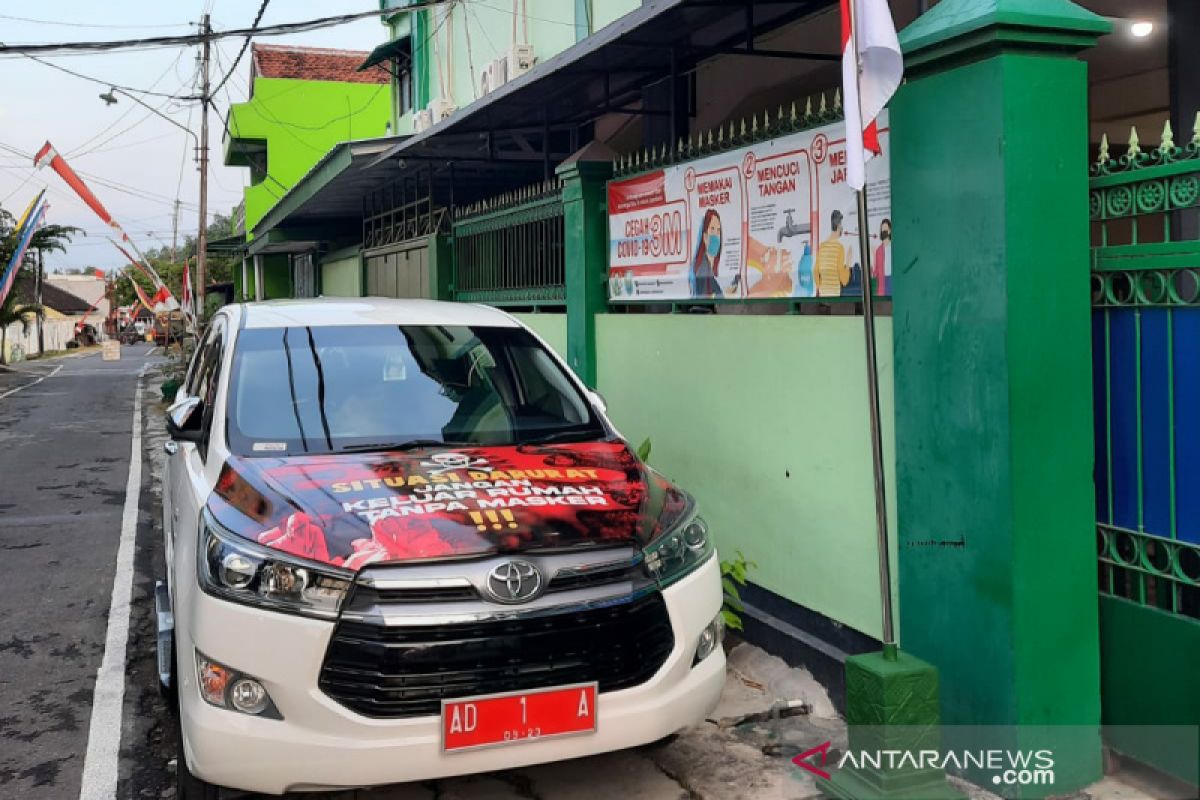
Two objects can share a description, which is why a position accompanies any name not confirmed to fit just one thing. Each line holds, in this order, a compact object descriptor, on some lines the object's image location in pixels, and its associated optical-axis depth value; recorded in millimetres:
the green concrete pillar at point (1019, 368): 3705
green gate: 3467
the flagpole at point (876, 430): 3779
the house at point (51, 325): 54831
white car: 3201
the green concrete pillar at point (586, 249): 7508
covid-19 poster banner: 4773
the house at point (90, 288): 107562
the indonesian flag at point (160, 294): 26639
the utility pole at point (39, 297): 53441
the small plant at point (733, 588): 5191
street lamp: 28125
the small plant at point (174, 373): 19422
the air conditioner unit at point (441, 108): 16375
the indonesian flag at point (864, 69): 3764
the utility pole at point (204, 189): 31297
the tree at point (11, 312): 38978
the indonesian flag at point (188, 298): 31678
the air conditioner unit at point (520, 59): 13016
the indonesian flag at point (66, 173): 23897
